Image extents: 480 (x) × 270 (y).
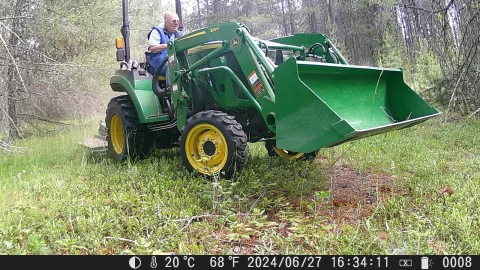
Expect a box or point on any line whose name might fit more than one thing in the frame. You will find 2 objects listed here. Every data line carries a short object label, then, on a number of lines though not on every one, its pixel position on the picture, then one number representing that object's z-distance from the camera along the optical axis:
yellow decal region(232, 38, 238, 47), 3.76
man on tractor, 4.87
